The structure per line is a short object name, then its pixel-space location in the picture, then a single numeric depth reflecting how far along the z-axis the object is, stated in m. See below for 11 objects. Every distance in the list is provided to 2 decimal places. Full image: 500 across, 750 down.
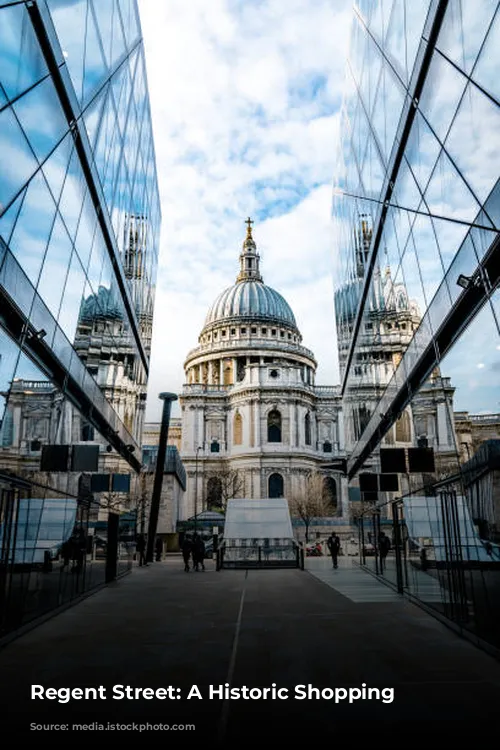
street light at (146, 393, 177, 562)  31.56
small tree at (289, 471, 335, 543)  69.06
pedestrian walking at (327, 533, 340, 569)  25.73
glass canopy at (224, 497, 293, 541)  29.28
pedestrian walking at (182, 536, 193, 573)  24.39
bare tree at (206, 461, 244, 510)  77.94
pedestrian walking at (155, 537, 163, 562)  35.12
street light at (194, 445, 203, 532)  80.92
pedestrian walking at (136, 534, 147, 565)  29.53
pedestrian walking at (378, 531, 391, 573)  17.91
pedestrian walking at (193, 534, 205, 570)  24.59
